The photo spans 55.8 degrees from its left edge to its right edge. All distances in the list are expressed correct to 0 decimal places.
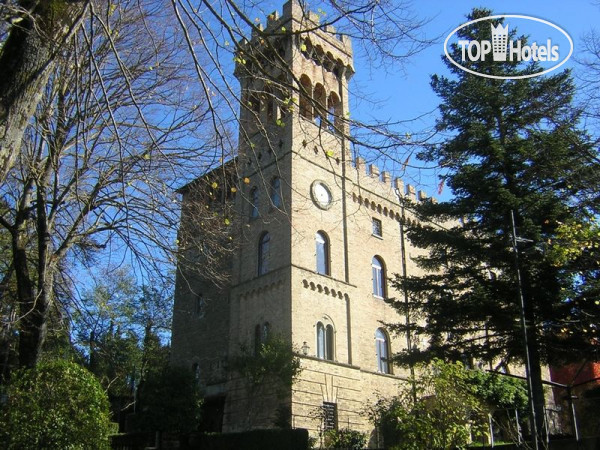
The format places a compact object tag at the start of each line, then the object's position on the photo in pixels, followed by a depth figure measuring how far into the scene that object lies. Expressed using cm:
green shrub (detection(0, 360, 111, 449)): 1028
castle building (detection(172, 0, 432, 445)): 2245
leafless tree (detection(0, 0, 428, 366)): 622
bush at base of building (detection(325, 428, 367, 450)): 2008
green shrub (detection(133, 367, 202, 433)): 2103
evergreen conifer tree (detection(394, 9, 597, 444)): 1659
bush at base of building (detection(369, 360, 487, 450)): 1322
